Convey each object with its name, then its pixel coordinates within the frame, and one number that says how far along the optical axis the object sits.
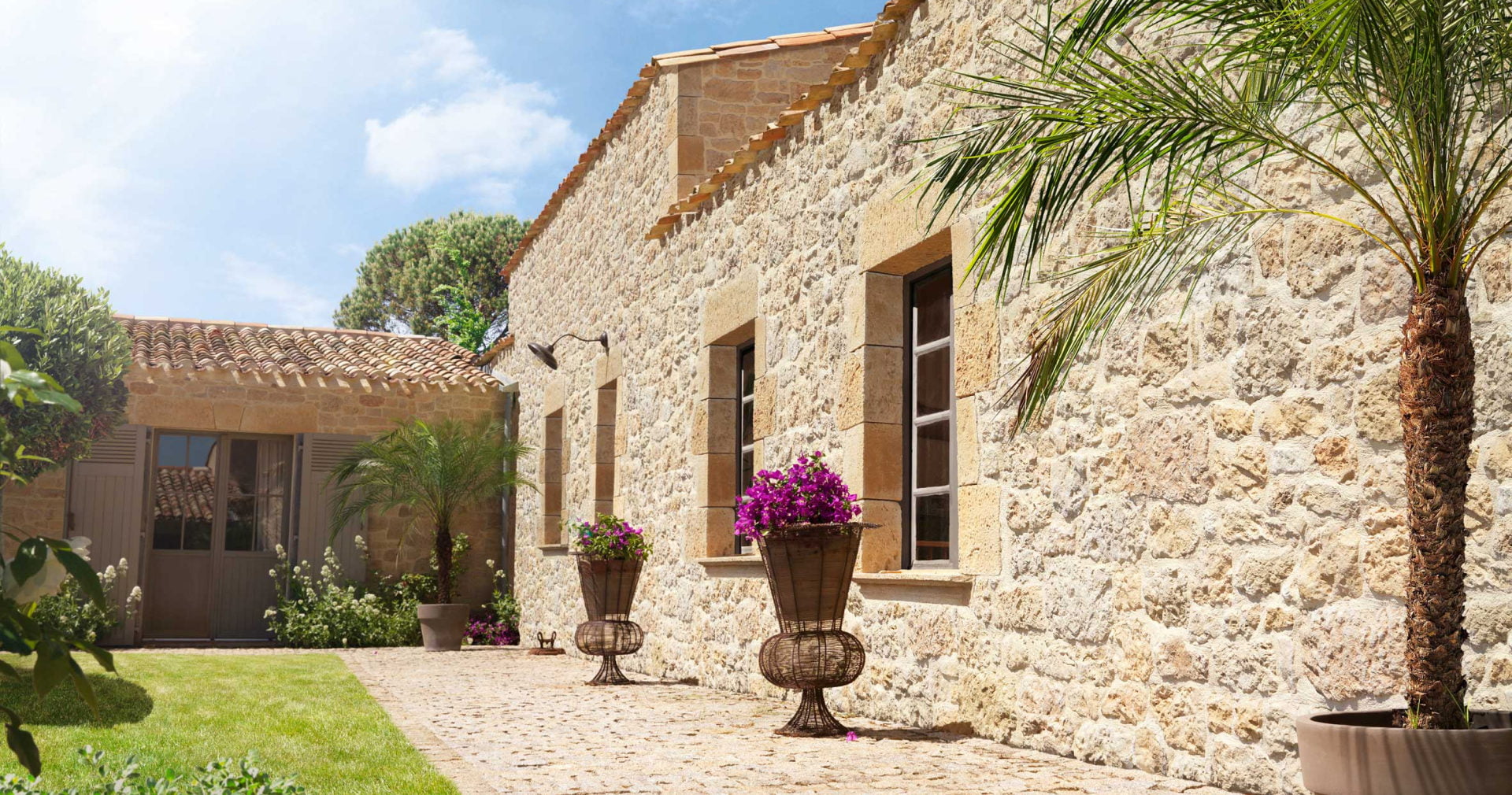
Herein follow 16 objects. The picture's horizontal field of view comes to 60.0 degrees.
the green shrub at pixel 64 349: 10.23
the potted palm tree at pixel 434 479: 12.16
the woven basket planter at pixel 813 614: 5.60
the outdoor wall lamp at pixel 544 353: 11.95
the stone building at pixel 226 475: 12.41
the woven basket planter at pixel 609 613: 8.60
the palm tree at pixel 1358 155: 2.85
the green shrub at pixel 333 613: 12.61
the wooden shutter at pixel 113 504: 12.18
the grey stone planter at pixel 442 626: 12.00
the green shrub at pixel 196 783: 3.40
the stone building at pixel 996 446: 3.71
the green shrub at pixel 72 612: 11.08
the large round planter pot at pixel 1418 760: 2.72
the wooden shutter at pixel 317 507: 13.12
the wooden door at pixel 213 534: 13.08
